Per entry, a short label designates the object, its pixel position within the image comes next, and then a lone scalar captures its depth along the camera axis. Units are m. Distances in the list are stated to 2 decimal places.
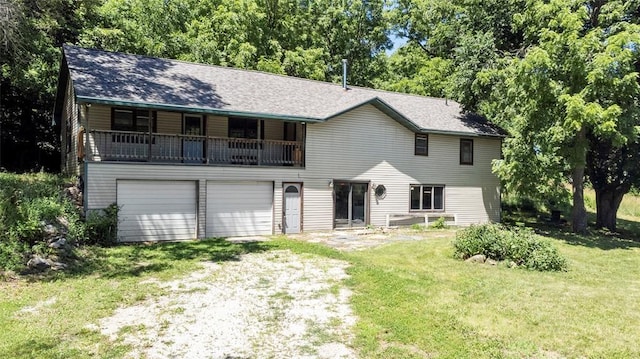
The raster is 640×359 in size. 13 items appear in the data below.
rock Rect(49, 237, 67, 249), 10.08
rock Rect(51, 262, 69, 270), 9.49
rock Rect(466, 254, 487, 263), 11.09
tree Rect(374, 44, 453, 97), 30.19
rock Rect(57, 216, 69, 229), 11.42
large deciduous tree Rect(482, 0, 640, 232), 14.85
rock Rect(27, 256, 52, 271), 9.19
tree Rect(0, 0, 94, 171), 18.28
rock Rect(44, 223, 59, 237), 10.38
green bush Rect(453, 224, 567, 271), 10.66
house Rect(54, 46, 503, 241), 14.27
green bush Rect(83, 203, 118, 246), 12.41
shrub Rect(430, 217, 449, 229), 19.36
